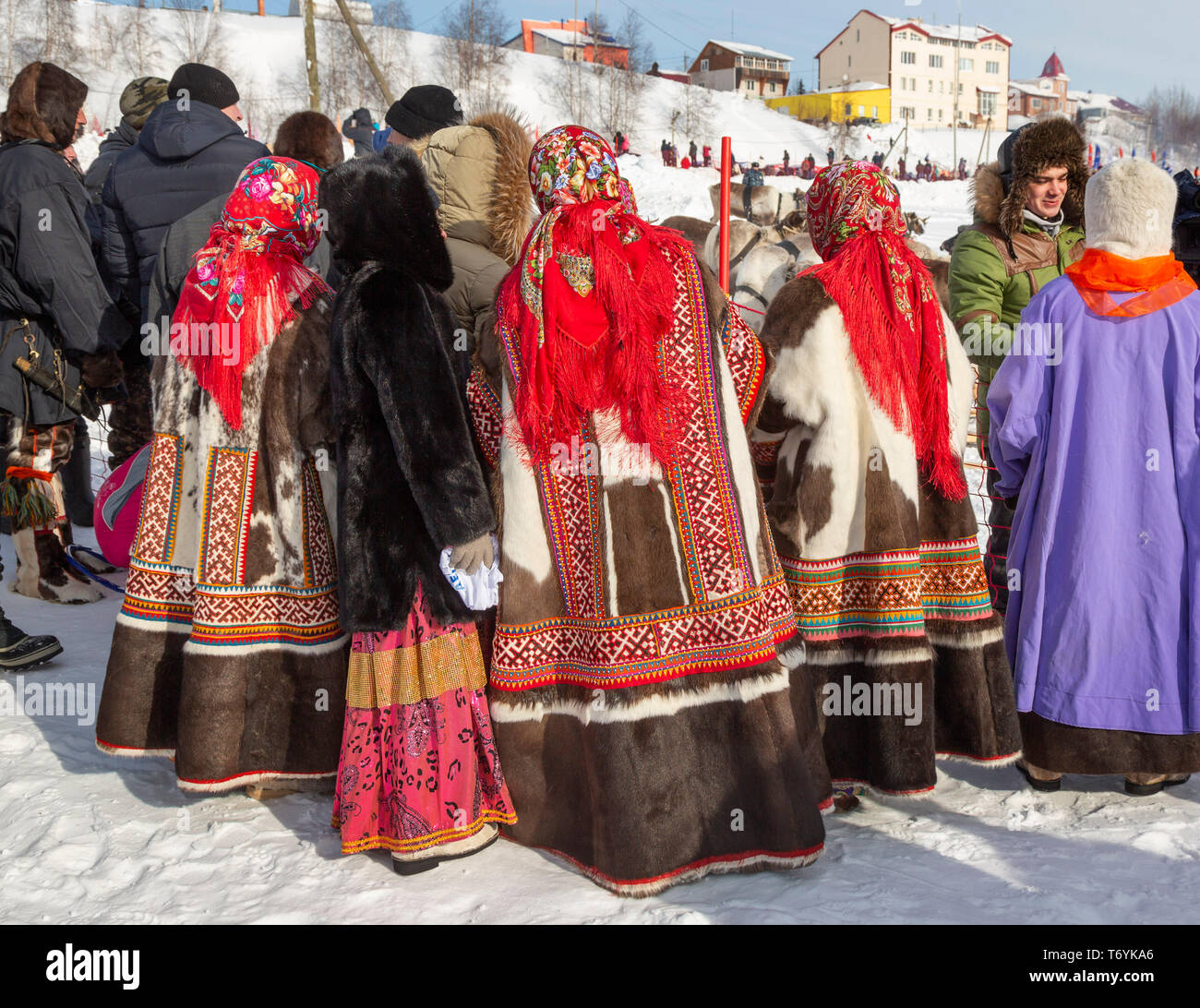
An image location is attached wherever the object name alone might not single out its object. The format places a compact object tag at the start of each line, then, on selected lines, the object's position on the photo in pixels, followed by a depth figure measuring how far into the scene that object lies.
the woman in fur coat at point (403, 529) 2.37
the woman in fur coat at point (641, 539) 2.36
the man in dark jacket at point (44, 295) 4.05
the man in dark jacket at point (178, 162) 3.91
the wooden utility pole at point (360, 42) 9.77
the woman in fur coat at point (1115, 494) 2.85
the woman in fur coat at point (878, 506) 2.75
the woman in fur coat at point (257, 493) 2.72
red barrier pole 5.43
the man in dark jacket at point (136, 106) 4.99
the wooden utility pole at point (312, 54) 15.05
